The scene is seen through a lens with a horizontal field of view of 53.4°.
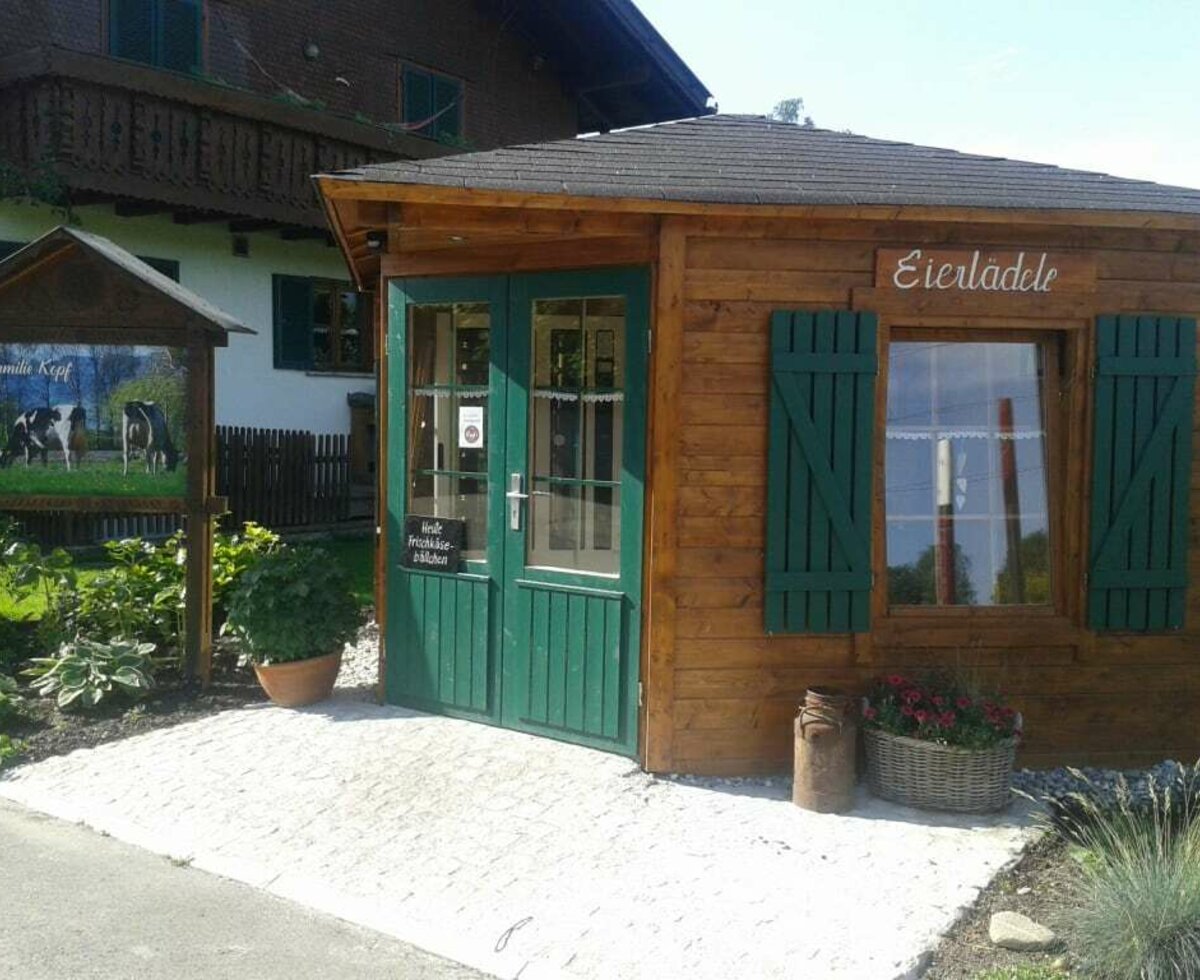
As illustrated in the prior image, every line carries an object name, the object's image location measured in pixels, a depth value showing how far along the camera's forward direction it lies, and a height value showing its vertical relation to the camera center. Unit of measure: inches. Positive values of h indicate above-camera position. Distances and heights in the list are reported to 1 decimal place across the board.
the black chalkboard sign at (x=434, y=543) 257.0 -20.8
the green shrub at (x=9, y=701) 264.4 -58.7
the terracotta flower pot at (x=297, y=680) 271.0 -53.8
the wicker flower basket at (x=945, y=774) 210.5 -56.8
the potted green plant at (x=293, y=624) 269.7 -40.9
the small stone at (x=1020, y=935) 160.9 -64.9
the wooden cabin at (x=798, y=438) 226.1 +3.1
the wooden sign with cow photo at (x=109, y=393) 288.8 +12.0
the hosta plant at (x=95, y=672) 272.4 -53.6
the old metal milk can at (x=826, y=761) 210.4 -54.3
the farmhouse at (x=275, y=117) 495.8 +151.5
